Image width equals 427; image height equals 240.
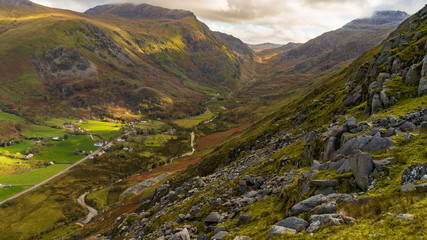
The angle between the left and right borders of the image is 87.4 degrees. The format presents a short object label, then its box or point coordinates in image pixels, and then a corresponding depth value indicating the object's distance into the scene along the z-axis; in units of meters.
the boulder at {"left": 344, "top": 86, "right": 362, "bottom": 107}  43.62
